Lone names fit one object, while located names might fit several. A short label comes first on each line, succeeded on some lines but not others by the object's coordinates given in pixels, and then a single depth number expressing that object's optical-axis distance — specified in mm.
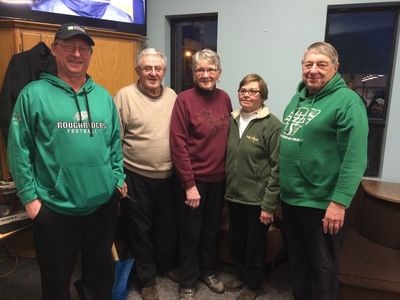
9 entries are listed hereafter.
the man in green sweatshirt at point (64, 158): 1269
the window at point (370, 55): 2410
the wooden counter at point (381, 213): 2152
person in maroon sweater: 1753
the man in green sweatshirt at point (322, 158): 1331
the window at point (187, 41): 2783
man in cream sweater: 1735
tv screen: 1997
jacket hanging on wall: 1849
